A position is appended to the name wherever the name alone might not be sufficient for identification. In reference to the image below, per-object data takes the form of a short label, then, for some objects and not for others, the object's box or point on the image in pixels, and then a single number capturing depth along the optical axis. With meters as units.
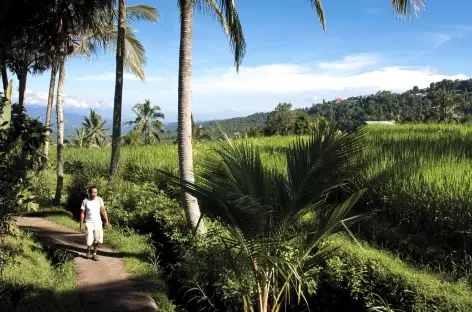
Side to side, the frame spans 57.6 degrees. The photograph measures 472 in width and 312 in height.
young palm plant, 3.67
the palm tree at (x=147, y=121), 41.53
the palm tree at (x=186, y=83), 6.87
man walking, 7.50
